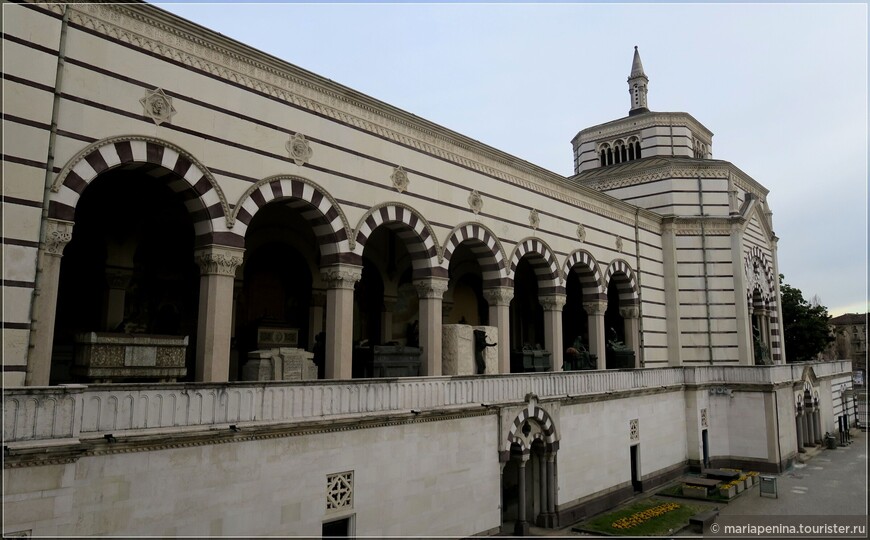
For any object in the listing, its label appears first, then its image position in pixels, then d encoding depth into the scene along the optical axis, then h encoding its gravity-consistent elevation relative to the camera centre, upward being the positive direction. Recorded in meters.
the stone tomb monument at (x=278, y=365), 10.92 -0.20
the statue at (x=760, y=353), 25.48 +0.35
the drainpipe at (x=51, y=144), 8.29 +2.96
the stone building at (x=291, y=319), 8.07 +0.80
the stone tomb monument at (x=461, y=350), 14.67 +0.17
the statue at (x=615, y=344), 20.52 +0.51
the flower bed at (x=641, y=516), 14.18 -3.84
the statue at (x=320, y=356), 13.88 -0.03
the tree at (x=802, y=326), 37.81 +2.25
